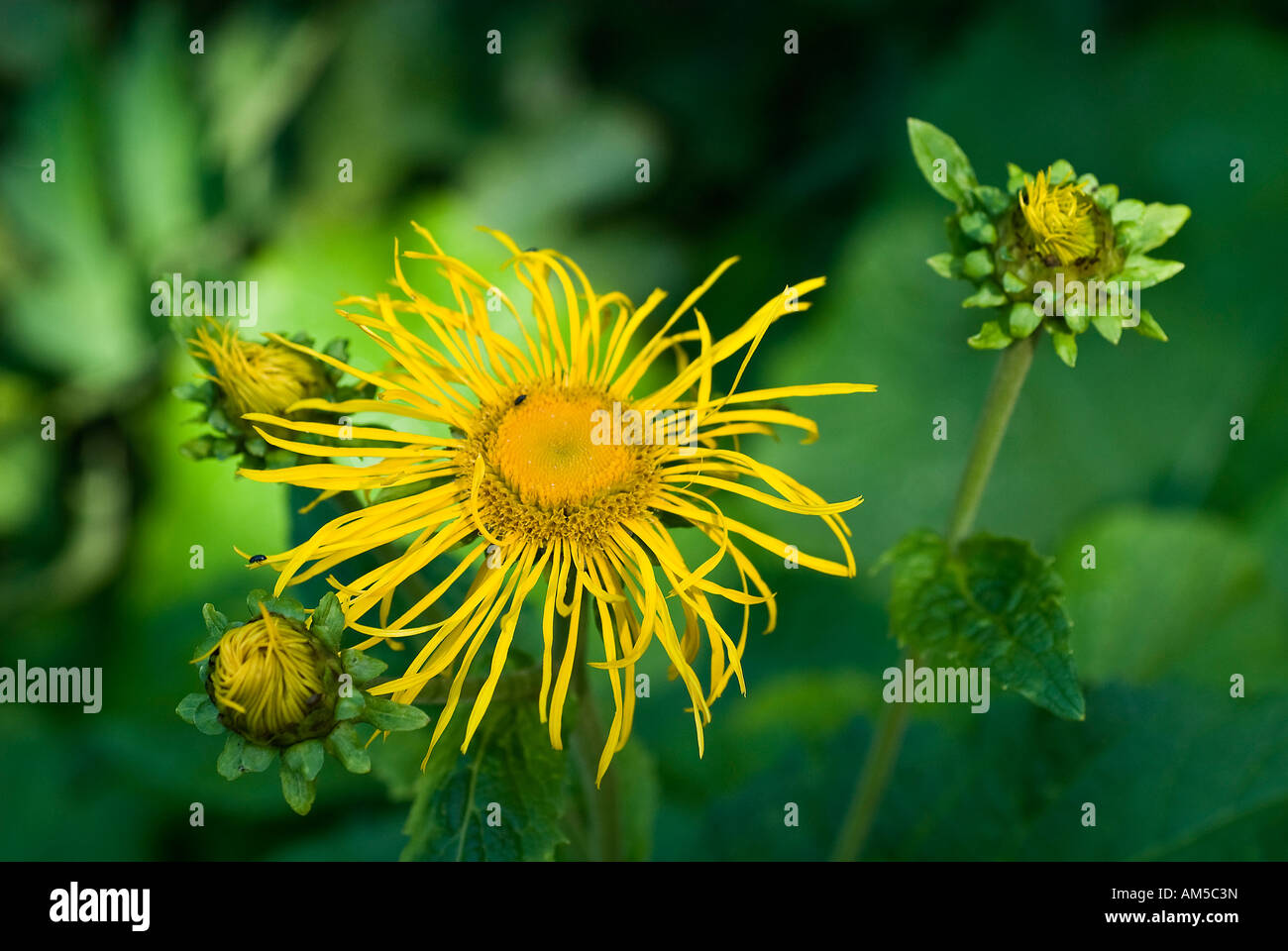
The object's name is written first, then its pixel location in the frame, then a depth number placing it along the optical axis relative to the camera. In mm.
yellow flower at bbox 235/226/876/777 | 299
